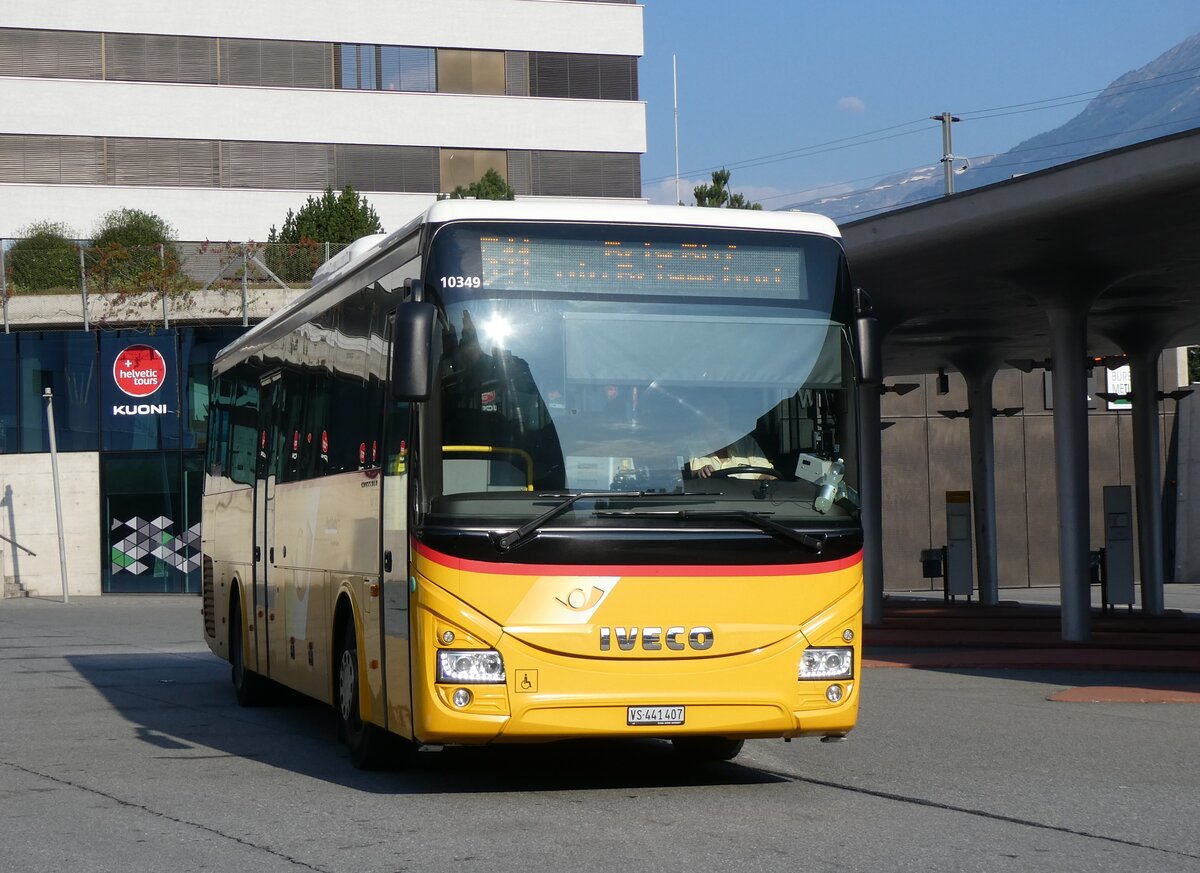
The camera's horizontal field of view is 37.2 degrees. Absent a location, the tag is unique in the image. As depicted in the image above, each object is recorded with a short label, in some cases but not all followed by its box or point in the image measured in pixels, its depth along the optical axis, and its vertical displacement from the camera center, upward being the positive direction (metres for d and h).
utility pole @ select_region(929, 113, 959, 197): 57.03 +9.50
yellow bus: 9.34 -0.17
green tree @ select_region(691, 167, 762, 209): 55.62 +7.95
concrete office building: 60.06 +12.12
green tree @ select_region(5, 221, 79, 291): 40.59 +4.51
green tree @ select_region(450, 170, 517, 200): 53.34 +7.95
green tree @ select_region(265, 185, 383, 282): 53.59 +7.13
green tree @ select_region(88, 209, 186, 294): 40.47 +4.37
